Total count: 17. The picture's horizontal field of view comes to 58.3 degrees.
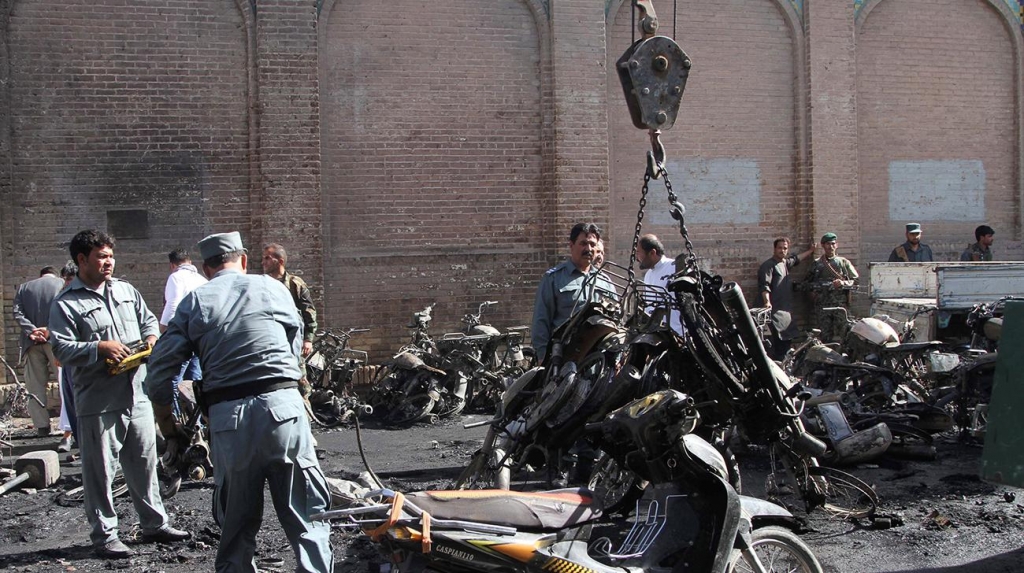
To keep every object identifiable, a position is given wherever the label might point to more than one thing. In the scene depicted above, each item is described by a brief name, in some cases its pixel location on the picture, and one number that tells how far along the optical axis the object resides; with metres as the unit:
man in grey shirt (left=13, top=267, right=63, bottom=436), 9.62
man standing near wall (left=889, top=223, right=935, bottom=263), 12.88
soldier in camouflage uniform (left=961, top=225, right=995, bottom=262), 13.08
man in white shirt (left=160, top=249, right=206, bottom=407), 8.54
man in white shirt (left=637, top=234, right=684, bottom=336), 8.09
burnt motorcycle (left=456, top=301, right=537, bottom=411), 10.64
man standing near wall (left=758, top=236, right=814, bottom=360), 12.42
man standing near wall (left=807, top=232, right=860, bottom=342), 12.41
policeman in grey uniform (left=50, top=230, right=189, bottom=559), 5.70
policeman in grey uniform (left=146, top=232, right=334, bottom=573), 4.40
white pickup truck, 10.07
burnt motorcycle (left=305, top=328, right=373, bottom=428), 10.07
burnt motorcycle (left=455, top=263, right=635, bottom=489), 5.21
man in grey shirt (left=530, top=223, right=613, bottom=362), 6.94
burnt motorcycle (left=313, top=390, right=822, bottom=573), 3.54
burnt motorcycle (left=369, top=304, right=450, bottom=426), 10.14
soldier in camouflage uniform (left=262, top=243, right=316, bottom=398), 8.73
